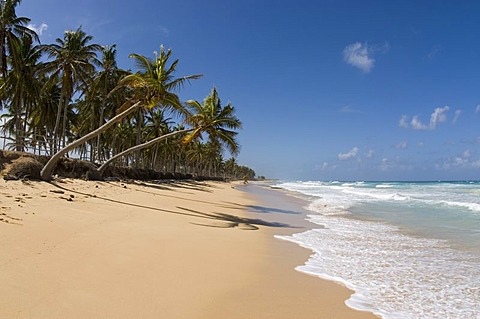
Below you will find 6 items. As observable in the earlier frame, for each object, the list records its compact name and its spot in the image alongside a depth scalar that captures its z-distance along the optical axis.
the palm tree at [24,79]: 26.52
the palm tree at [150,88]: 14.44
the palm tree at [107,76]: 32.28
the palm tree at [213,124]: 19.89
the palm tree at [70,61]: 26.70
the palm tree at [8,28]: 22.00
